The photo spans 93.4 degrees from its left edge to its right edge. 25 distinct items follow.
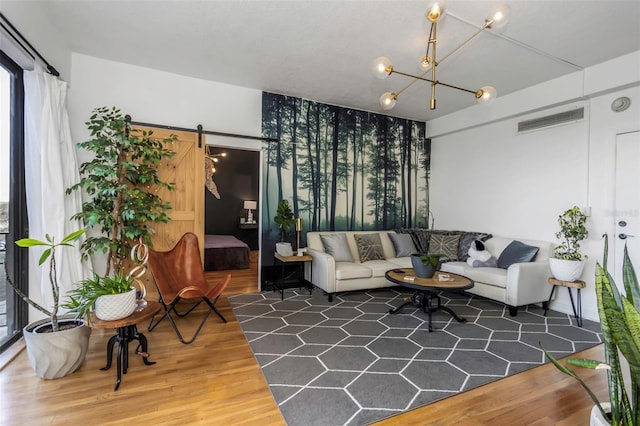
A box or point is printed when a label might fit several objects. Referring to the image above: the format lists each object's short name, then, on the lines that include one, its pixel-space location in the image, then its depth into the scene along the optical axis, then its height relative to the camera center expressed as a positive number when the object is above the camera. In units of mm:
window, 2463 +54
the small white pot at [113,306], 2027 -666
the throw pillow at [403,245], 4902 -547
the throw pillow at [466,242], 4508 -452
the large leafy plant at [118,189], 3002 +196
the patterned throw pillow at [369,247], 4578 -550
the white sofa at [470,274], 3494 -793
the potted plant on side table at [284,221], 4156 -152
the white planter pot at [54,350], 2020 -978
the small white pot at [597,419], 986 -693
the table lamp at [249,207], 7641 +75
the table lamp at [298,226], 4411 -228
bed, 5562 -867
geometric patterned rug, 1932 -1193
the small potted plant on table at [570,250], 3346 -440
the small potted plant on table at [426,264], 3234 -570
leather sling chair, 2789 -705
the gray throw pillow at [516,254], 3791 -529
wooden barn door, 3781 +238
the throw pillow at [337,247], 4410 -537
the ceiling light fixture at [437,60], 1968 +1223
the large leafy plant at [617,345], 945 -421
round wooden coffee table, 3049 -747
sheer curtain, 2592 +362
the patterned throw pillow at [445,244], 4617 -513
